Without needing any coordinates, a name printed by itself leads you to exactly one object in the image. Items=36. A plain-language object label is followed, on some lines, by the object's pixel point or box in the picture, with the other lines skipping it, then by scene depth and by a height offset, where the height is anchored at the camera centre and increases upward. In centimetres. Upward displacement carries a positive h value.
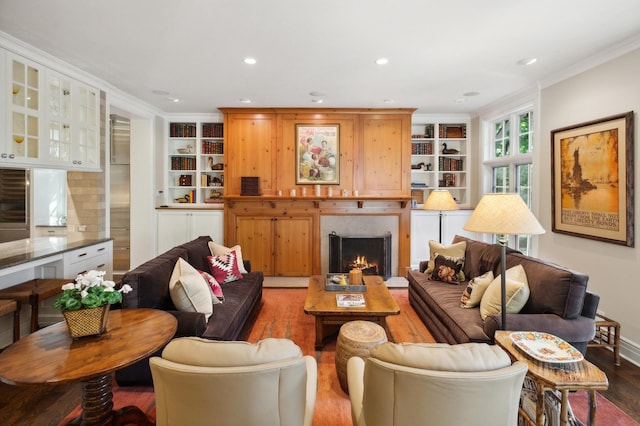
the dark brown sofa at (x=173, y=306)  232 -79
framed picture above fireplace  535 +98
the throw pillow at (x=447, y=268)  366 -64
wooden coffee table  286 -87
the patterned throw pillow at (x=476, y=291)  285 -70
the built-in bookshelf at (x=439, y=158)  570 +99
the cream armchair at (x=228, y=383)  115 -62
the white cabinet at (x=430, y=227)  557 -25
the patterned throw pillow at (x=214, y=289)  290 -70
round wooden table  143 -69
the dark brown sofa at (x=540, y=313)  229 -76
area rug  210 -125
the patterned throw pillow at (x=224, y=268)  361 -62
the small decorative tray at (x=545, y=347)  166 -74
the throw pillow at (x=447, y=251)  382 -46
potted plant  171 -49
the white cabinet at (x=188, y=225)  551 -20
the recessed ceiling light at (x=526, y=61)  330 +157
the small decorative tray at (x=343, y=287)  346 -80
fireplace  532 -65
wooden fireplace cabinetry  541 -37
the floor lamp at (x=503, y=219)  208 -4
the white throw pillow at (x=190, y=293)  247 -62
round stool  226 -92
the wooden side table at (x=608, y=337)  272 -112
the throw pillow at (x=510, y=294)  247 -64
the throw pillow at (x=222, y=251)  388 -46
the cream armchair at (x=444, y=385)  111 -60
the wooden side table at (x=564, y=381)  151 -80
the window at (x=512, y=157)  454 +81
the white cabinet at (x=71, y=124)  334 +99
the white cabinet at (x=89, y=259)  334 -52
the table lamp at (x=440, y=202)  426 +15
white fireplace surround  542 -24
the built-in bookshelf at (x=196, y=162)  568 +92
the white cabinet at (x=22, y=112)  289 +95
